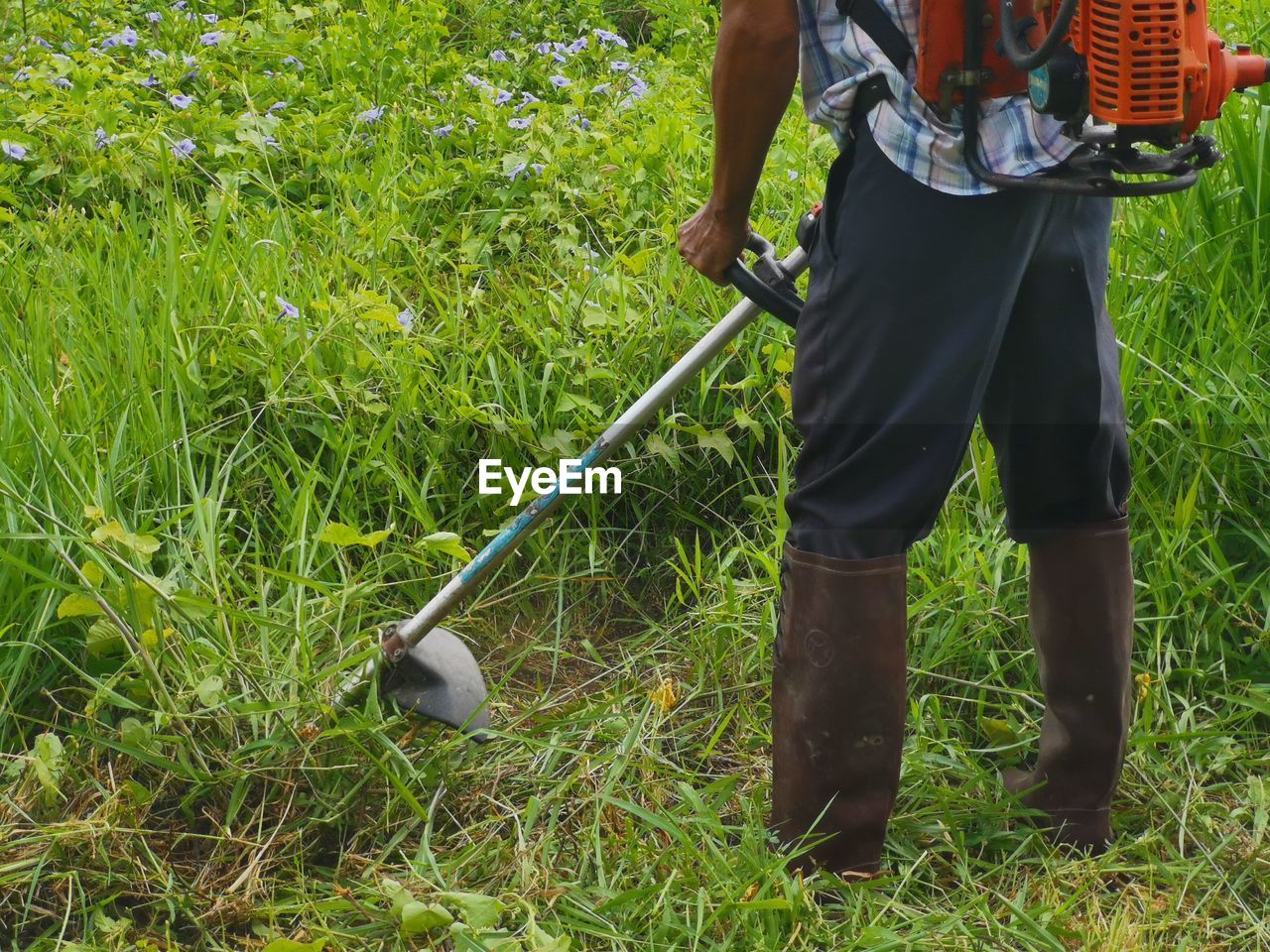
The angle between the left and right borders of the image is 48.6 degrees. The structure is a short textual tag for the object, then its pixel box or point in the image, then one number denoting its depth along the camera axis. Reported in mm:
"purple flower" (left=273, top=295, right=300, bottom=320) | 2959
